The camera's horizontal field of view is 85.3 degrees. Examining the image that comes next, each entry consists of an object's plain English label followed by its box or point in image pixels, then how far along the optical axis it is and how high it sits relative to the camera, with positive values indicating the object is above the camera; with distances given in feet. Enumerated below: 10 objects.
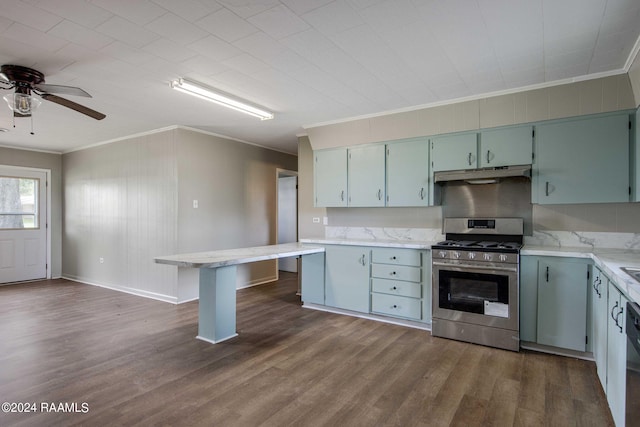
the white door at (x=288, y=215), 24.06 -0.21
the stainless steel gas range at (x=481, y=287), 10.27 -2.35
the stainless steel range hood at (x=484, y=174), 10.88 +1.25
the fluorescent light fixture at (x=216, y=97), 10.34 +3.75
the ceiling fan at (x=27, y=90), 8.71 +3.09
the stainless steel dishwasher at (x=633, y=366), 4.76 -2.22
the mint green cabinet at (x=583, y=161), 9.92 +1.52
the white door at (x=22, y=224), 20.03 -0.75
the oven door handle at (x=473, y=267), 10.21 -1.70
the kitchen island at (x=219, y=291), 10.48 -2.49
